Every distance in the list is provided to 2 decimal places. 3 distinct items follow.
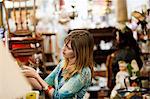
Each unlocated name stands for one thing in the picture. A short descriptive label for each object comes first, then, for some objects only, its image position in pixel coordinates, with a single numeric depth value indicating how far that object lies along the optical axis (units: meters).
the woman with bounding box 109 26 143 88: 4.01
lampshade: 1.33
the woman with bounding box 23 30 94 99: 2.03
